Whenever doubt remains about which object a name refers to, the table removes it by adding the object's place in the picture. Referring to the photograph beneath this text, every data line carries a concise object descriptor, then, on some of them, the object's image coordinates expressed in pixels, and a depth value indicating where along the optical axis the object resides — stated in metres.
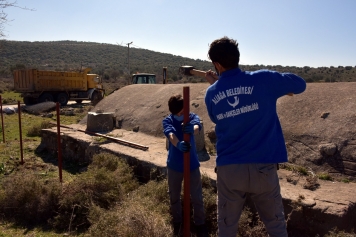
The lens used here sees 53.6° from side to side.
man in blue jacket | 2.52
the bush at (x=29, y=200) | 4.95
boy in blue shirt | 3.83
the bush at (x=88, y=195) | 4.67
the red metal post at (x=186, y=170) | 3.24
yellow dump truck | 20.61
